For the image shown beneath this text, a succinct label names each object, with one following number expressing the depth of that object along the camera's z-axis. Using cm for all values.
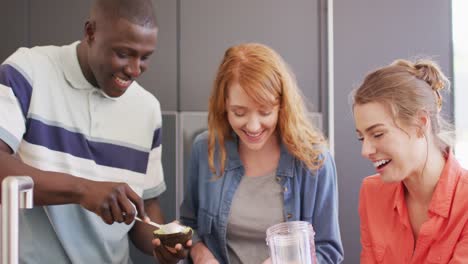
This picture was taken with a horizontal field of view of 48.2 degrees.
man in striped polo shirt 131
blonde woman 132
